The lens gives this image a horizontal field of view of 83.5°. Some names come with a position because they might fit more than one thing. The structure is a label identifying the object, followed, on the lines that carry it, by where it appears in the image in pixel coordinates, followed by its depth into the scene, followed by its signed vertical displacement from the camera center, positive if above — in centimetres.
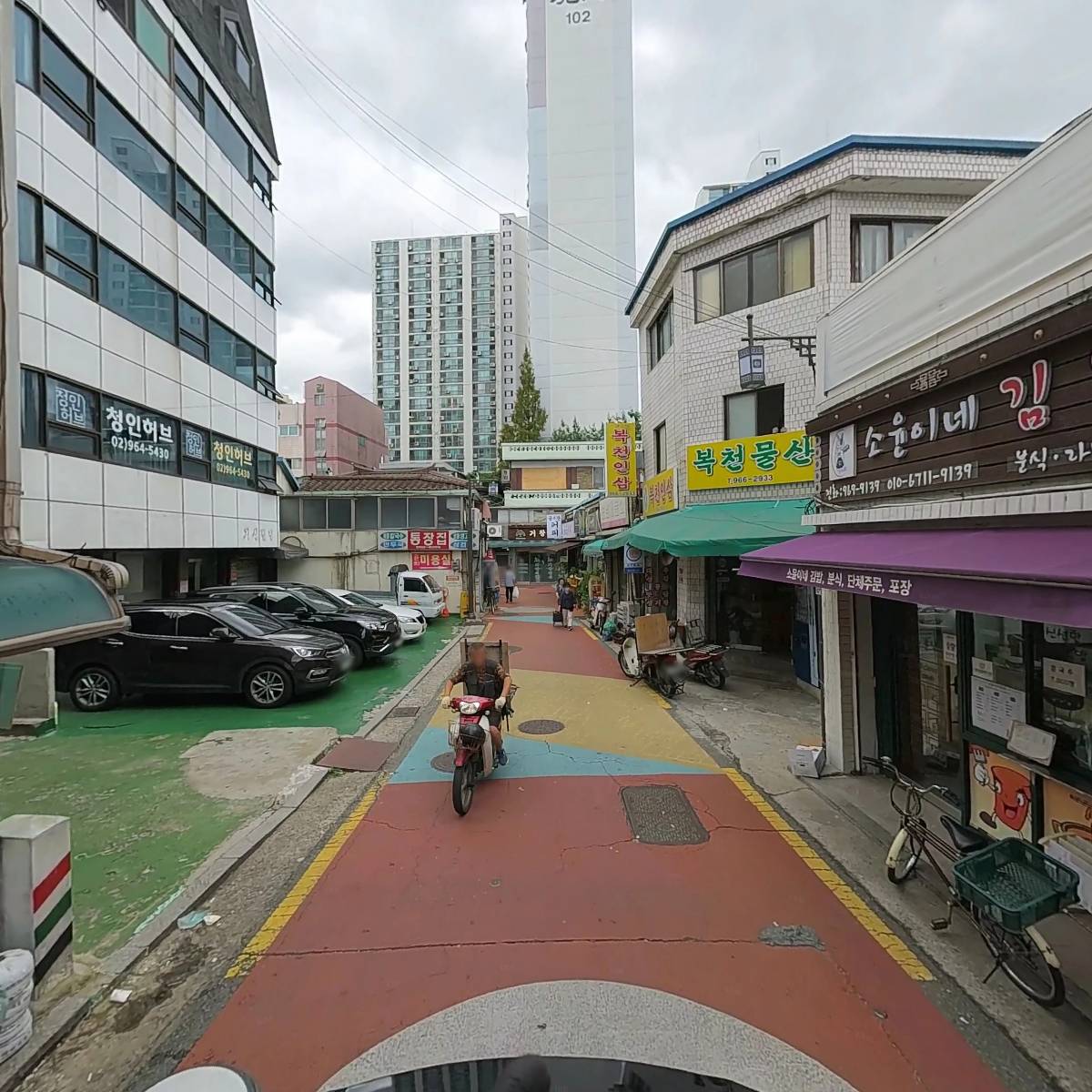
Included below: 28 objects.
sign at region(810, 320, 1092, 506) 359 +88
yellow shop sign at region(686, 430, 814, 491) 1112 +173
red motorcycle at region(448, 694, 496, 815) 548 -179
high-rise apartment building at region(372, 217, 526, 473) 8625 +3078
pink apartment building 6328 +1350
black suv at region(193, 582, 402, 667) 1304 -130
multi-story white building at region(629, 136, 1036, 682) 1039 +490
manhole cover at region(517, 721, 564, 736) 819 -239
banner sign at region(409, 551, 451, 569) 2362 -20
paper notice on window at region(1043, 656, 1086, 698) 391 -85
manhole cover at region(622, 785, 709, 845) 505 -236
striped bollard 322 -177
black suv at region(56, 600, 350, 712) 956 -168
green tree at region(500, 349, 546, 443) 5278 +1198
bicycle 308 -188
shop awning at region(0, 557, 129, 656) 297 -27
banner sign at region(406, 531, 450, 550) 2355 +60
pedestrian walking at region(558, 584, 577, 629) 2044 -173
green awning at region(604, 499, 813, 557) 960 +40
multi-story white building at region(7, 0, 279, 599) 991 +565
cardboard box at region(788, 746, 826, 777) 629 -218
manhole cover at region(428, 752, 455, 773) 675 -236
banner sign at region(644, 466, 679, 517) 1357 +140
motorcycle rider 660 -135
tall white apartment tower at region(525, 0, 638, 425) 6353 +3597
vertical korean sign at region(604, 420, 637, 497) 1736 +277
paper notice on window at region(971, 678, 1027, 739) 436 -117
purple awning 297 -13
